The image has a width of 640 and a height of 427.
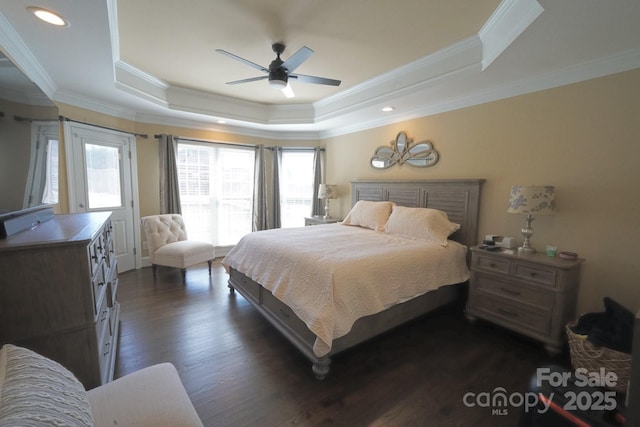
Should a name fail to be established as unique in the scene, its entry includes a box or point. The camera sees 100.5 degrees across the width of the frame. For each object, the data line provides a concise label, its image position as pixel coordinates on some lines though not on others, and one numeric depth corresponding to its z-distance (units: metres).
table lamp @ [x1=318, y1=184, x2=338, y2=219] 4.98
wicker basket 1.74
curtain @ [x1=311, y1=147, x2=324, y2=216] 5.44
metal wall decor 3.61
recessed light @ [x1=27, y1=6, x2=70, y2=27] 1.73
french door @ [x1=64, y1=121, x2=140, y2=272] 3.44
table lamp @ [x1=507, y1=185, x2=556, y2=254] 2.34
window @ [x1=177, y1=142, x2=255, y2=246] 4.68
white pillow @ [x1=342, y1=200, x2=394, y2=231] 3.65
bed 1.96
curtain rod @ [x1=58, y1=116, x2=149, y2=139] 3.27
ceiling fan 2.38
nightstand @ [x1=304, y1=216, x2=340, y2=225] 4.86
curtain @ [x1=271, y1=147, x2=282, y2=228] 5.31
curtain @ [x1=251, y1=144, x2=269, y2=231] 5.17
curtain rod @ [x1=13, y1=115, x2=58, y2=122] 1.53
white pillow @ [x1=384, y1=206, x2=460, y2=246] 2.94
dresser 1.20
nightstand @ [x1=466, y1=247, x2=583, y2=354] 2.19
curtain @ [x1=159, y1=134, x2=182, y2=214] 4.29
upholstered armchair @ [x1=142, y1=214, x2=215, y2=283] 3.67
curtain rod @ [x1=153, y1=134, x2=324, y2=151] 4.46
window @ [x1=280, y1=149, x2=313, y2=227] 5.53
